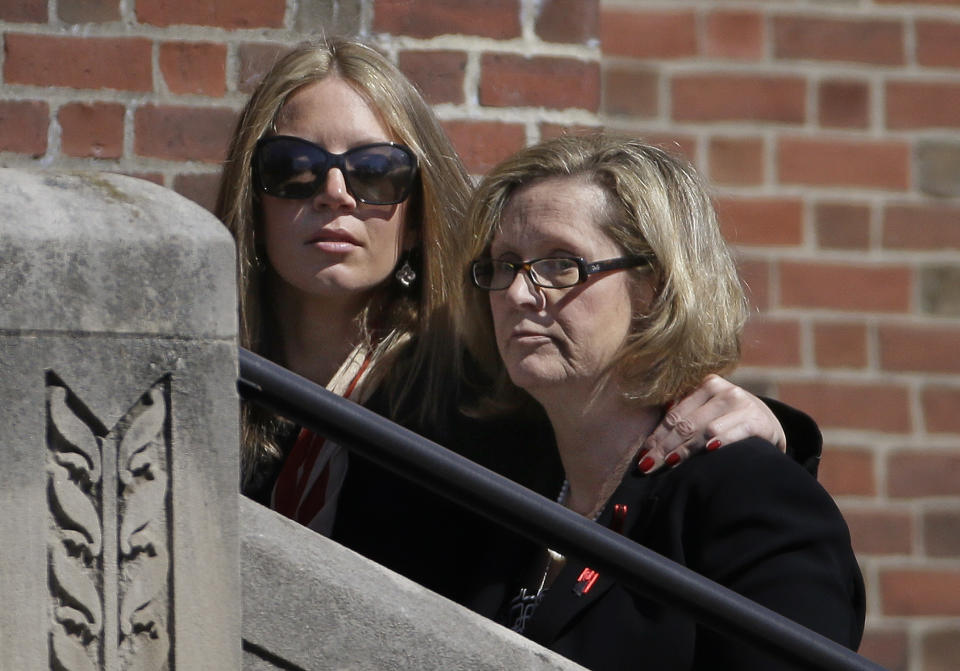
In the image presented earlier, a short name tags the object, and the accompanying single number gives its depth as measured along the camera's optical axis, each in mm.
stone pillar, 15481
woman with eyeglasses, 18201
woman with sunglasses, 18506
